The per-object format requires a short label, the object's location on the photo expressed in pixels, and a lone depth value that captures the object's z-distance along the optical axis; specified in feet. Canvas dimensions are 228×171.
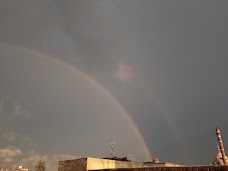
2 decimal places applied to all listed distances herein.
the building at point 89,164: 81.71
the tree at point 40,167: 235.40
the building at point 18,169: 235.71
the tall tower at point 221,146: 147.02
